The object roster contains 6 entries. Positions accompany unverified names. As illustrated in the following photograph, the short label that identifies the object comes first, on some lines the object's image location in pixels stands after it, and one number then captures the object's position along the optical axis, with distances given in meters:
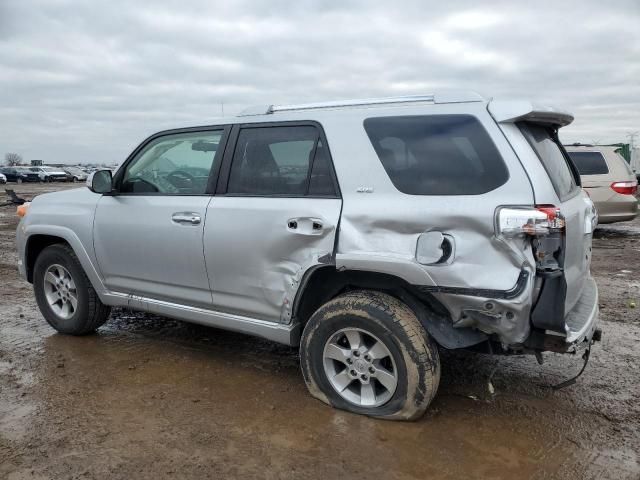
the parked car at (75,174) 49.00
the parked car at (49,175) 46.31
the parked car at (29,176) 46.34
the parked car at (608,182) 10.83
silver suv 3.01
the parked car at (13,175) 46.50
